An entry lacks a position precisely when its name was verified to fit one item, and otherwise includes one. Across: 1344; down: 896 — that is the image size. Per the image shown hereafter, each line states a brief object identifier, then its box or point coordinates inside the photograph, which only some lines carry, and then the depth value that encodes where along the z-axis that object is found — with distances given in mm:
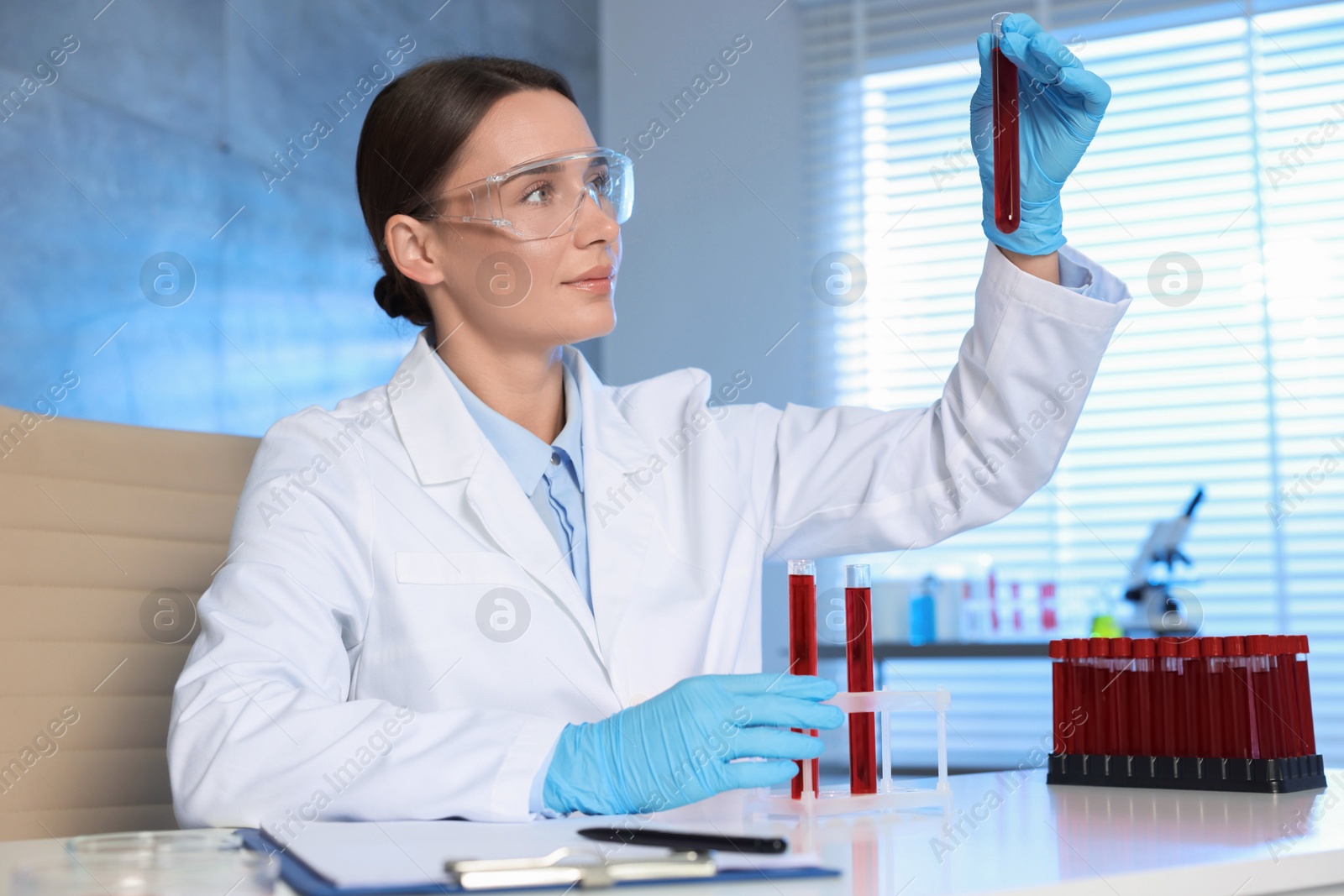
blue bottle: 3160
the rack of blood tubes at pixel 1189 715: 1010
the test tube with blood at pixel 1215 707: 1021
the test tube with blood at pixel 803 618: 952
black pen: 653
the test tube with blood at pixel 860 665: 932
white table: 605
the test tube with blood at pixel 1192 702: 1031
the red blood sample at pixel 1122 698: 1065
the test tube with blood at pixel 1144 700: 1053
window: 3002
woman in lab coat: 909
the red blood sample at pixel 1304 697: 1041
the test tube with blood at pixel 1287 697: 1021
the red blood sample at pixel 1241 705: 1007
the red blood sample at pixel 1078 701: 1088
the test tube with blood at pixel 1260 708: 1007
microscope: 2889
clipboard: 545
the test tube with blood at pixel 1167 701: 1043
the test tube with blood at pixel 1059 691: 1103
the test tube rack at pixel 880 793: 887
